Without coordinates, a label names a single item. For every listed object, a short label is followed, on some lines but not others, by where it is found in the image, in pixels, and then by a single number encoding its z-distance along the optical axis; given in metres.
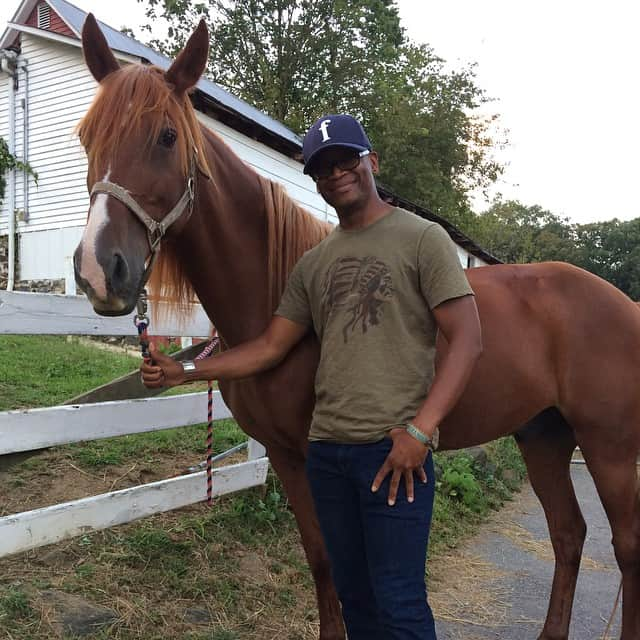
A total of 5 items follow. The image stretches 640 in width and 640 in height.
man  1.53
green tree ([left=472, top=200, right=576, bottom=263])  30.46
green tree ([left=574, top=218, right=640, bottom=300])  49.69
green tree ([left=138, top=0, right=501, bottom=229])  21.72
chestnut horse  1.67
